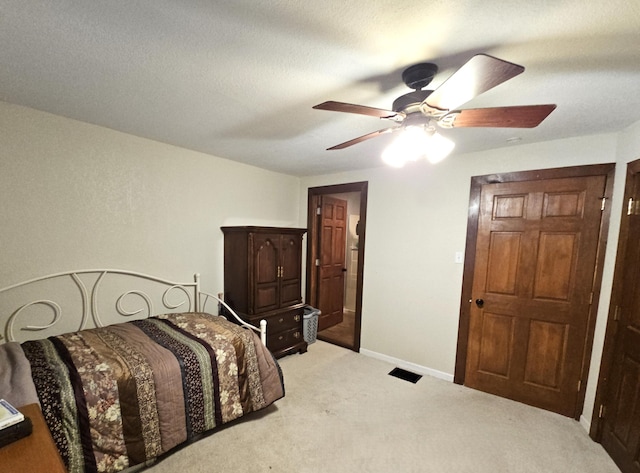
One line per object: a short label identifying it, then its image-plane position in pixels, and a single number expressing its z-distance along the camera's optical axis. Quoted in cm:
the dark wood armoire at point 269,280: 276
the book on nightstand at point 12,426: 84
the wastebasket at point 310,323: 341
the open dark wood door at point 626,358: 158
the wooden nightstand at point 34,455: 77
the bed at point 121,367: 136
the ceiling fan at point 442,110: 94
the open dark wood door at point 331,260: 374
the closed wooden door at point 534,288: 206
